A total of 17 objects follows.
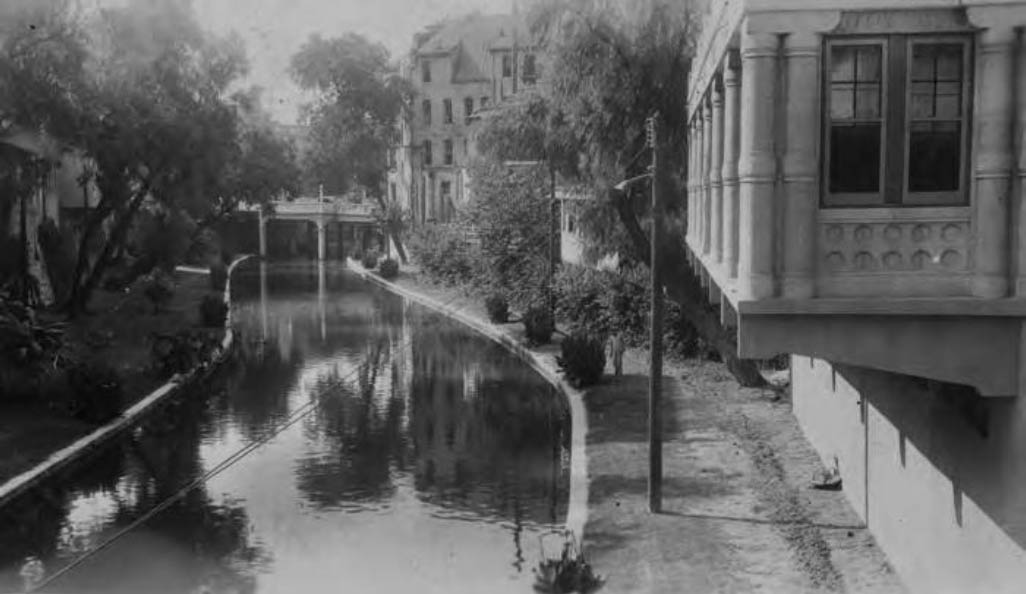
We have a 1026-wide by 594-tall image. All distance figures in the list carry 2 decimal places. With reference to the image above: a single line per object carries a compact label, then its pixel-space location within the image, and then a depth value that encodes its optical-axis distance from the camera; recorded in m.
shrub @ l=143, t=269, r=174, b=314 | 49.03
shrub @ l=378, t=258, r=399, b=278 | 71.25
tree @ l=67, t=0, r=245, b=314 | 31.73
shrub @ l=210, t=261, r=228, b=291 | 62.22
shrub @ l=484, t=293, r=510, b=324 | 44.13
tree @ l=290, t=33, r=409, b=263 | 78.56
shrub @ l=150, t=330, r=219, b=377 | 31.41
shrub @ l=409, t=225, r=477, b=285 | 57.34
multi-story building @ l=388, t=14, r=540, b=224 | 84.44
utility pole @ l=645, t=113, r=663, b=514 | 17.12
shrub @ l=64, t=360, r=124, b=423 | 24.56
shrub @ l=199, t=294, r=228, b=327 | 44.06
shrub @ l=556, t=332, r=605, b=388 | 28.78
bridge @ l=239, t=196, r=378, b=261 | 95.75
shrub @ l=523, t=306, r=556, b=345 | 37.41
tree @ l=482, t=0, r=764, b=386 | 26.84
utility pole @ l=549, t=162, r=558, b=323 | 37.72
